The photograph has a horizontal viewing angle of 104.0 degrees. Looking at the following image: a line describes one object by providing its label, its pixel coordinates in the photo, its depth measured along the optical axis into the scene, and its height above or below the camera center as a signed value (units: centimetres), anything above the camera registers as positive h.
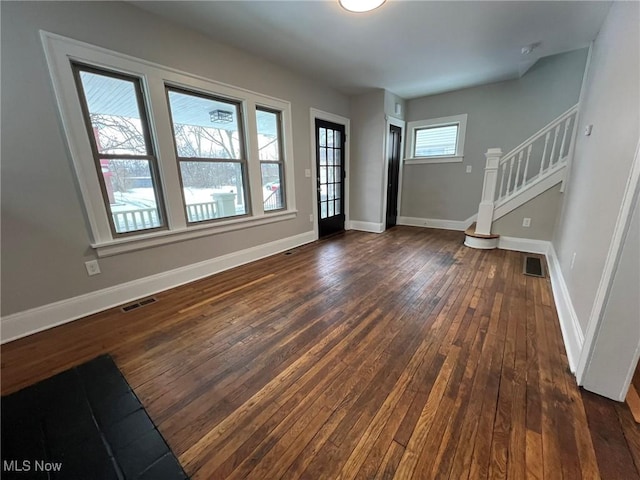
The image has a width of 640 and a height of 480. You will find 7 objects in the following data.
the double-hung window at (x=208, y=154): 275 +33
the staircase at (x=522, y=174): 338 -2
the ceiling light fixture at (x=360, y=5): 207 +142
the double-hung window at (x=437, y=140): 485 +71
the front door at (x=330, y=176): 453 +5
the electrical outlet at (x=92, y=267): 222 -71
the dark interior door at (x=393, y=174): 509 +5
